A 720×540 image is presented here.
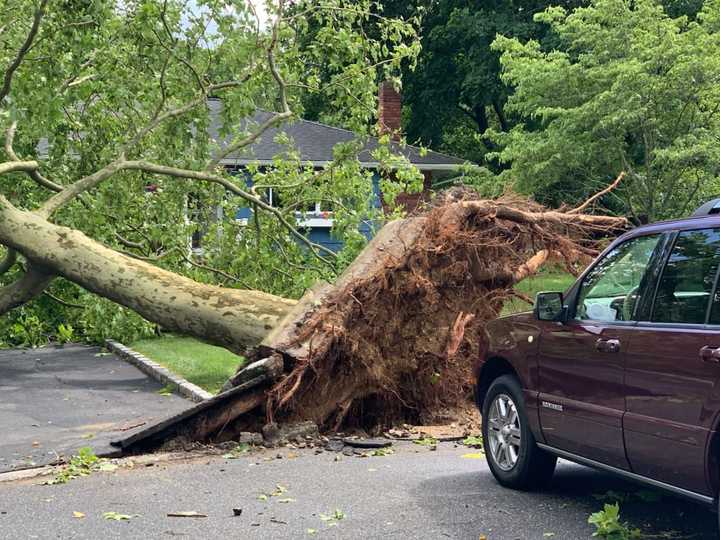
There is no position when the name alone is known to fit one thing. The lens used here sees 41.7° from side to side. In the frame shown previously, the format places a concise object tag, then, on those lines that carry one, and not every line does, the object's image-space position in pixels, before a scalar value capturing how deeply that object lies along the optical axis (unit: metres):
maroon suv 4.66
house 27.84
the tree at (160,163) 12.28
